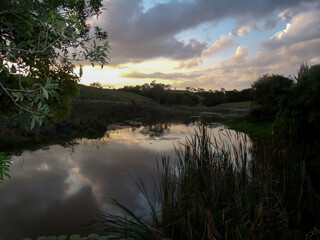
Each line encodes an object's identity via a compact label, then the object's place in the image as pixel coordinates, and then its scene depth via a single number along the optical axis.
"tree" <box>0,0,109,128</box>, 2.87
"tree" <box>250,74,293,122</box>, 18.68
